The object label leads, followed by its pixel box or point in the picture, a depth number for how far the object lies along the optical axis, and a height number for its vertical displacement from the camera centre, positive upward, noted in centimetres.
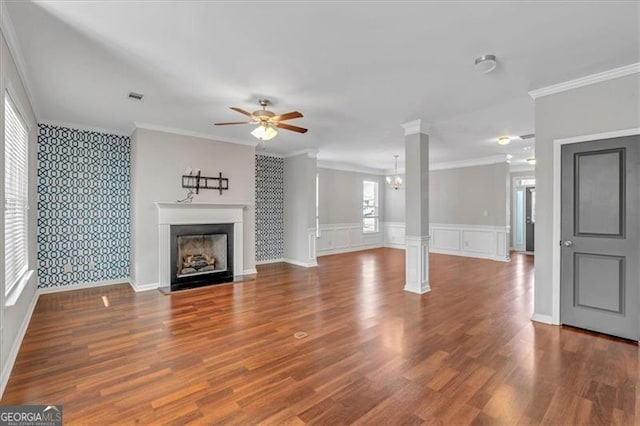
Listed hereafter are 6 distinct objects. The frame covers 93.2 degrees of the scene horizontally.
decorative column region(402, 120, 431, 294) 476 +9
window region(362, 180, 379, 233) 1012 +19
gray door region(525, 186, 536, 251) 912 -18
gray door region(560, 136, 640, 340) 299 -27
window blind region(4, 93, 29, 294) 268 +20
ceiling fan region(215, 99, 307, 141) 368 +113
